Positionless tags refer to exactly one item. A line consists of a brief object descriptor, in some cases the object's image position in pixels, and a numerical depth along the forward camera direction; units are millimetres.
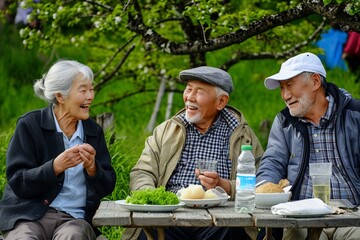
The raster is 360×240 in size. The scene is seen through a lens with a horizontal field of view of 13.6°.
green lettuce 7164
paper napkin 6838
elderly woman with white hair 7931
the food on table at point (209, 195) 7599
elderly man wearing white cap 8411
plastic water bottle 7164
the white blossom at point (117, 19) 10803
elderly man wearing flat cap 8840
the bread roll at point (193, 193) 7548
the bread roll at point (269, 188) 7484
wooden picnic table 6793
